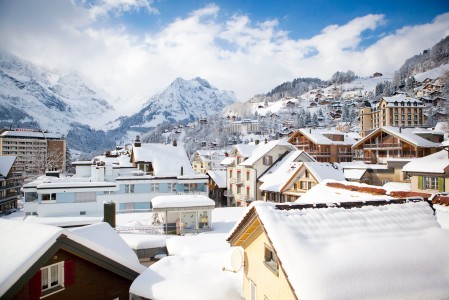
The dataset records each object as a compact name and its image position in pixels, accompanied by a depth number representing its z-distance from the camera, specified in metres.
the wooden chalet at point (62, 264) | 7.40
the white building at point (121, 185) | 27.93
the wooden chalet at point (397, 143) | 36.09
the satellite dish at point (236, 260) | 8.91
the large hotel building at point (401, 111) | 91.62
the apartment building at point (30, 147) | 109.56
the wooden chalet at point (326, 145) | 54.41
